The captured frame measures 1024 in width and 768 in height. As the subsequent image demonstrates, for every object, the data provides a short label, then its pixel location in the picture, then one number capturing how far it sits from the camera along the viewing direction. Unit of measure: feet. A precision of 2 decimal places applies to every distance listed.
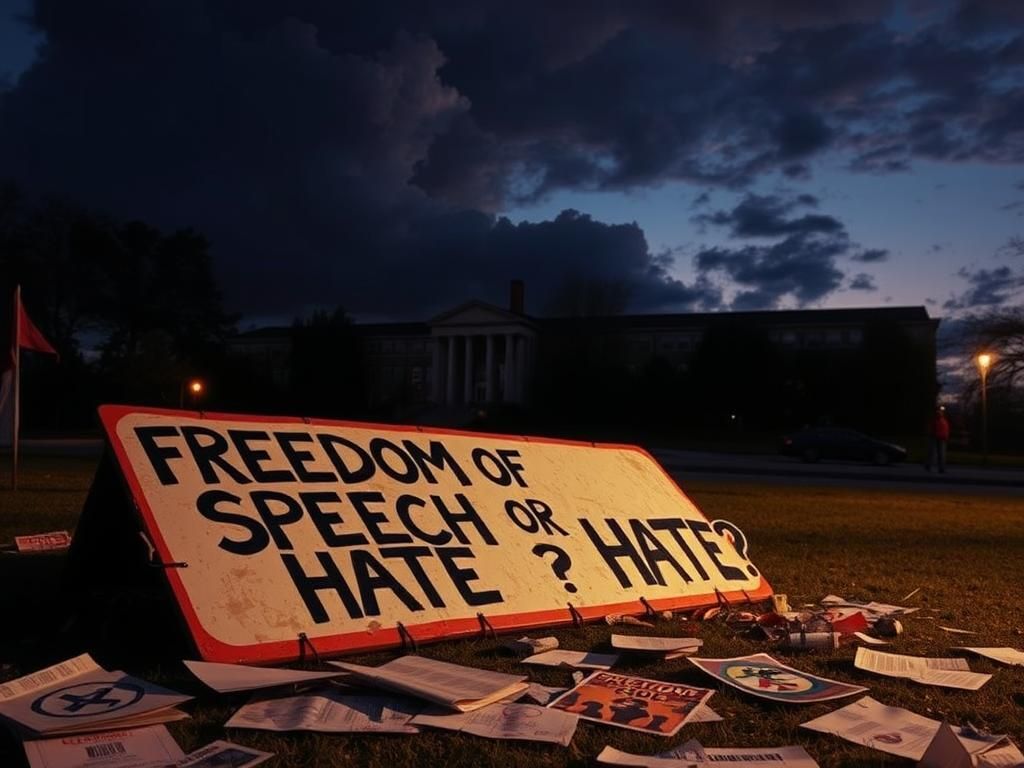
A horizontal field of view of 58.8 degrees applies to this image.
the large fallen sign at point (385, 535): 14.32
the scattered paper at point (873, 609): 18.84
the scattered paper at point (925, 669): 13.62
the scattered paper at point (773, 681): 12.61
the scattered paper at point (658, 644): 15.02
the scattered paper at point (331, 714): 10.97
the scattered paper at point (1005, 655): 15.06
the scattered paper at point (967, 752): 9.64
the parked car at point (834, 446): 118.83
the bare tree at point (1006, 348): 137.28
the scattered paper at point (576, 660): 14.24
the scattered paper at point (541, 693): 12.32
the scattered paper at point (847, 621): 17.20
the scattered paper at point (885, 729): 10.68
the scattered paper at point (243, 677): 12.07
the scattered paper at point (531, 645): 15.12
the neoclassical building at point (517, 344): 246.06
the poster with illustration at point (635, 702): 11.43
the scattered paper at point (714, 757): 9.93
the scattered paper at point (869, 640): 16.42
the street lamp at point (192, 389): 156.87
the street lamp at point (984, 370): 108.06
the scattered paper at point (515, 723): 10.80
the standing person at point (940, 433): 87.30
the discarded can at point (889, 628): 17.12
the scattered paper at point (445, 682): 11.80
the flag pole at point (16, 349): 44.16
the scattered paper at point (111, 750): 9.72
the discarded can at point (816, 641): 15.84
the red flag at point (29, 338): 45.42
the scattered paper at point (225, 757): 9.72
